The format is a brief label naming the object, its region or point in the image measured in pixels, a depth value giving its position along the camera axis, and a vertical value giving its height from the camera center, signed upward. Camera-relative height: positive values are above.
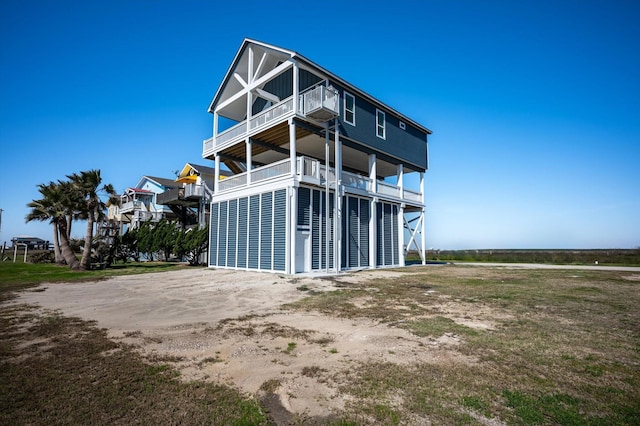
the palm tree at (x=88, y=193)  20.83 +3.12
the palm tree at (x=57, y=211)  21.27 +2.04
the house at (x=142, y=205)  41.53 +4.90
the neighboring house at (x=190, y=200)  26.75 +3.52
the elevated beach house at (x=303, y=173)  16.20 +3.73
